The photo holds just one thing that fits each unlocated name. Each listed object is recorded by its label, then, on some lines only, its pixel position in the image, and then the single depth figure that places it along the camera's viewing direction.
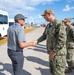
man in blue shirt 1.78
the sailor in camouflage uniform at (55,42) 1.64
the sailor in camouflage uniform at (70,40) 2.51
